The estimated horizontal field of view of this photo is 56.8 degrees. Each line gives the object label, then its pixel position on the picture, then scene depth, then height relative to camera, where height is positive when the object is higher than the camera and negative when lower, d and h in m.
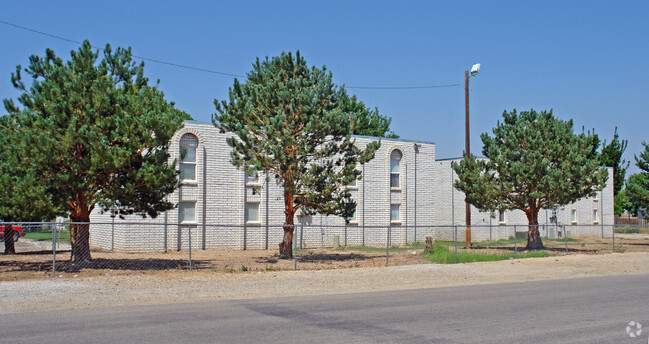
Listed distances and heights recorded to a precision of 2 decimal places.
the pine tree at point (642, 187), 38.12 +1.35
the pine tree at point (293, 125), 21.78 +2.95
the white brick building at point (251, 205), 29.12 +0.02
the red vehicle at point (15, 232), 30.17 -1.56
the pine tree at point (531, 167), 28.38 +1.94
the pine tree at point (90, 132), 16.80 +2.04
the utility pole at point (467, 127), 32.56 +4.40
